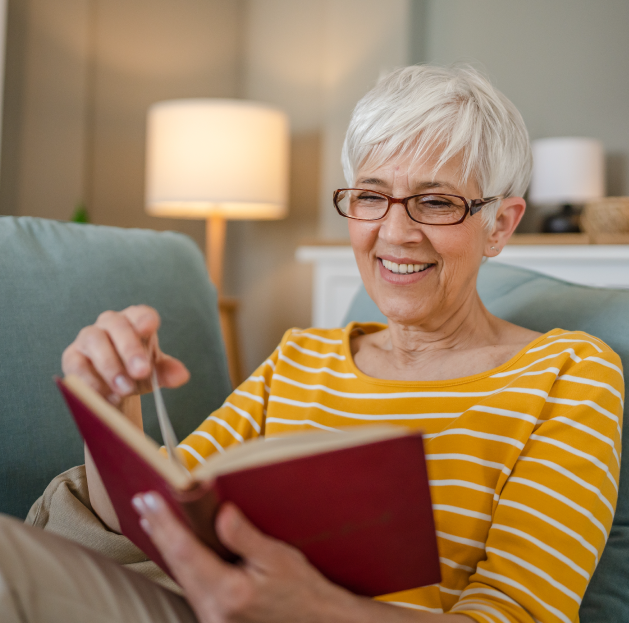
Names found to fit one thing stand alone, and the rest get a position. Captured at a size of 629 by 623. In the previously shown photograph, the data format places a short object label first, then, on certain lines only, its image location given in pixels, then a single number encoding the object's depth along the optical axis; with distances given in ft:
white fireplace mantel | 6.51
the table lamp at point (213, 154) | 8.69
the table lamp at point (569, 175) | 7.63
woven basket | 6.50
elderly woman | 1.88
